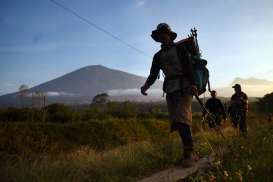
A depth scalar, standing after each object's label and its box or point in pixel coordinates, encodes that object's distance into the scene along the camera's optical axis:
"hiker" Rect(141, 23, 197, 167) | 3.82
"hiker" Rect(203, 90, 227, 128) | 7.50
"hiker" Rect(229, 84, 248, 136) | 7.46
